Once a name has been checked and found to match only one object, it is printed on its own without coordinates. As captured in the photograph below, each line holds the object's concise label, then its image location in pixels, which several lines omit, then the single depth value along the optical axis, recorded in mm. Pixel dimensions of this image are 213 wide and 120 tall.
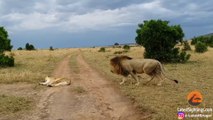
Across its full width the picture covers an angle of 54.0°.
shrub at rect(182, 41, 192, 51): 23009
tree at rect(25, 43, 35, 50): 43773
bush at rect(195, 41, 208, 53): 20803
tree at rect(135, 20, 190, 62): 16074
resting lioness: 8689
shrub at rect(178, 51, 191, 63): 16037
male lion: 8413
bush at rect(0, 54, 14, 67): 15280
